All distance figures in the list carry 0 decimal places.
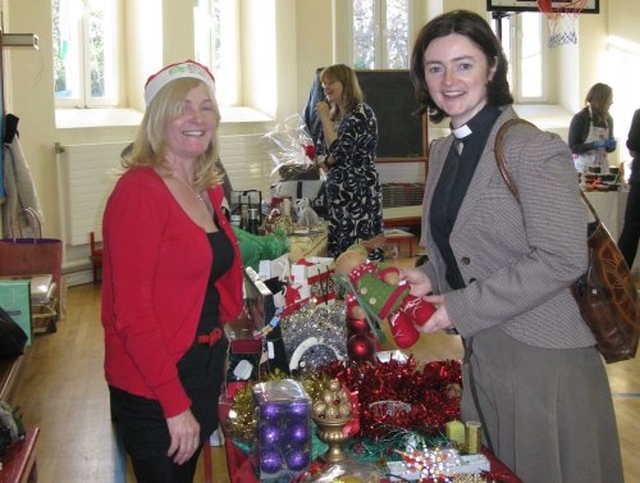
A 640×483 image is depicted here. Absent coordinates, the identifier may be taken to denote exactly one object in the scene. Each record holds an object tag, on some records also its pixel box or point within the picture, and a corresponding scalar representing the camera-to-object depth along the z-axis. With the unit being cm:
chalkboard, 823
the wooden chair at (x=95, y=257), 675
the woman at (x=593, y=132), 711
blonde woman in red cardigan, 168
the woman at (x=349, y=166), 510
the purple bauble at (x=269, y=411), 163
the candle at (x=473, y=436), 167
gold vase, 167
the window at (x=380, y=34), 891
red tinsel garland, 194
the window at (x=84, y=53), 705
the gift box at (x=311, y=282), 292
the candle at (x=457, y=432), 177
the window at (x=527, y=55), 1003
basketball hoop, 783
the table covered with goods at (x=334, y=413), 163
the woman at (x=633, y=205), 606
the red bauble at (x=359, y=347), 300
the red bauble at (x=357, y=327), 289
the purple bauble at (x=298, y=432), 163
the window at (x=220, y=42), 802
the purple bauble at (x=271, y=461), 164
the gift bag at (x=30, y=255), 476
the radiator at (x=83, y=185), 653
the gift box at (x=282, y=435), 163
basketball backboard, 723
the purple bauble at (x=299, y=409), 163
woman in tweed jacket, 153
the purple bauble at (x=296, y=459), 164
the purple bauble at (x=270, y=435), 163
